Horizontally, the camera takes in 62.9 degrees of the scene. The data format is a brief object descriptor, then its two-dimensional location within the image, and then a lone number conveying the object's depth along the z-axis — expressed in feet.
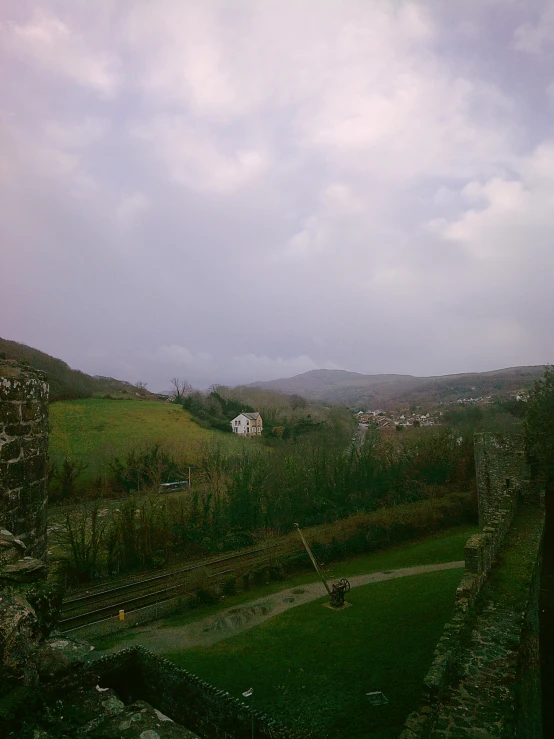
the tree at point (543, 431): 50.03
